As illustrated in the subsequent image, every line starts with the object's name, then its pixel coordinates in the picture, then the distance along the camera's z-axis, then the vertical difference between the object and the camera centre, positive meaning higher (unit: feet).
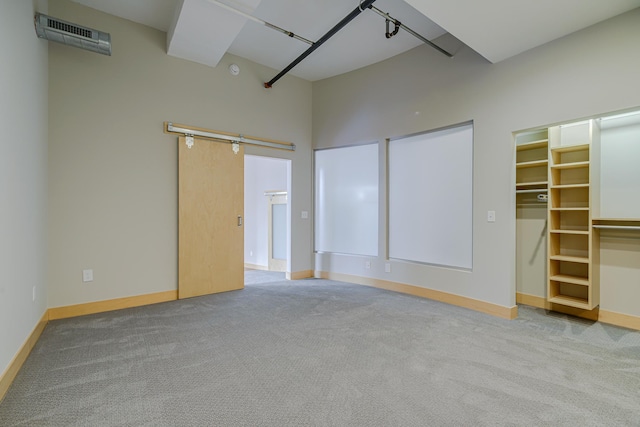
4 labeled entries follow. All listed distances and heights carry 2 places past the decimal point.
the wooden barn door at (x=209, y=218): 13.21 -0.27
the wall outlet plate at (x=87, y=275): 11.05 -2.37
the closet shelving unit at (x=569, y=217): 10.68 -0.15
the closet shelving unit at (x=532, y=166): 11.79 +1.92
